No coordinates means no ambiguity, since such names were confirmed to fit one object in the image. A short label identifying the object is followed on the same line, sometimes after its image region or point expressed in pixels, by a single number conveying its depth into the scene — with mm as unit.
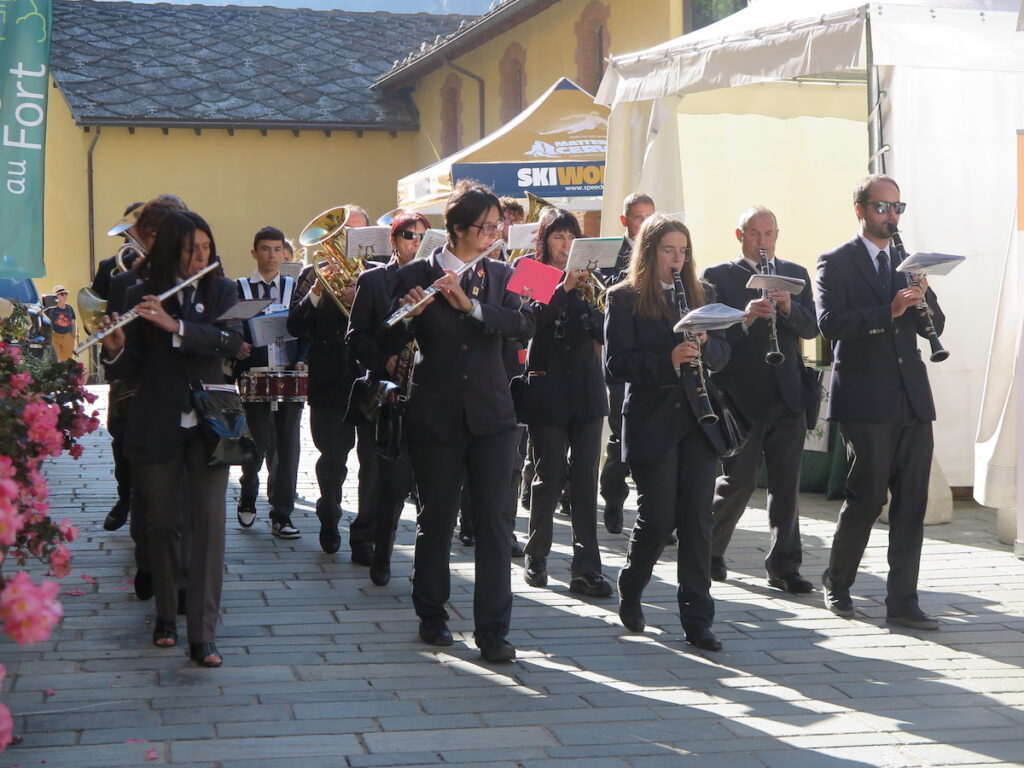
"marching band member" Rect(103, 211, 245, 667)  5902
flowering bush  3115
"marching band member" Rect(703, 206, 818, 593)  7375
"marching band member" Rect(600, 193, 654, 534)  8539
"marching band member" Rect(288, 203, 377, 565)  8250
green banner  6508
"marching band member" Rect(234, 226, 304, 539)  9016
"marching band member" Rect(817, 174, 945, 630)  6633
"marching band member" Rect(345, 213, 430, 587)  7516
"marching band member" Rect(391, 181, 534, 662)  6020
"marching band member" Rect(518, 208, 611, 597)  7340
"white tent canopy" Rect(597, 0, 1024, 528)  9086
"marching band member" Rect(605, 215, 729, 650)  6195
